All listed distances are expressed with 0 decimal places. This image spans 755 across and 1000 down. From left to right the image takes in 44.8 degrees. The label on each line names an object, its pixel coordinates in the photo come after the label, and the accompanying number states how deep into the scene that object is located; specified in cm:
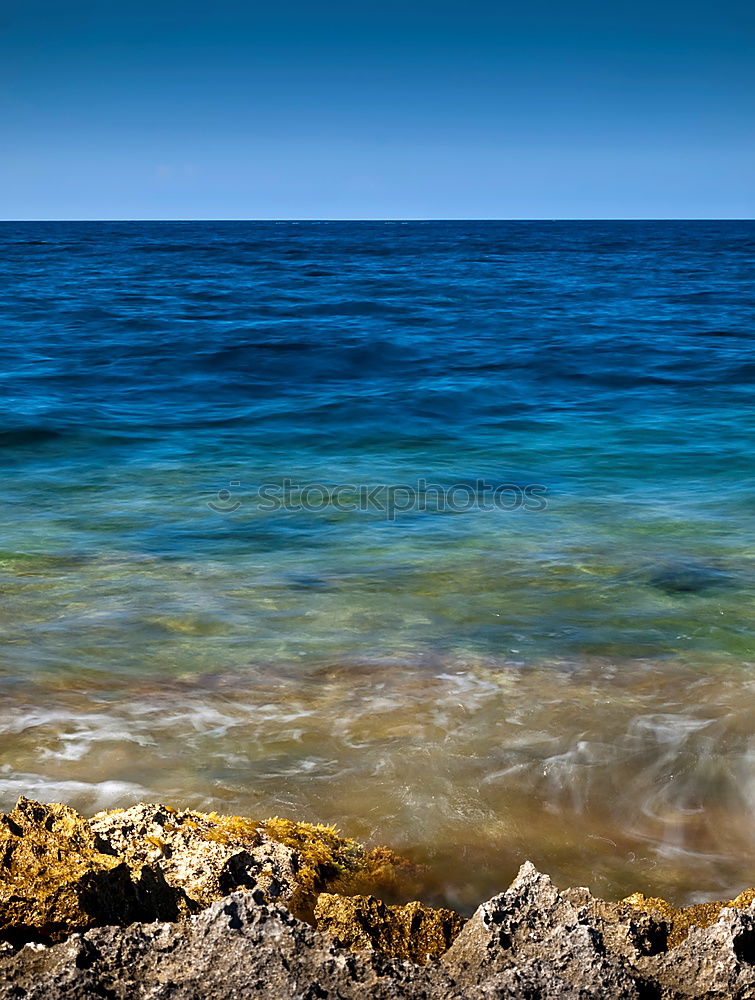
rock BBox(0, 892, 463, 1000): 192
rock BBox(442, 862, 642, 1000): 200
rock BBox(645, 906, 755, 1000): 206
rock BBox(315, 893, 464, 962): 240
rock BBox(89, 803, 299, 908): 251
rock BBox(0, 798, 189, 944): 217
